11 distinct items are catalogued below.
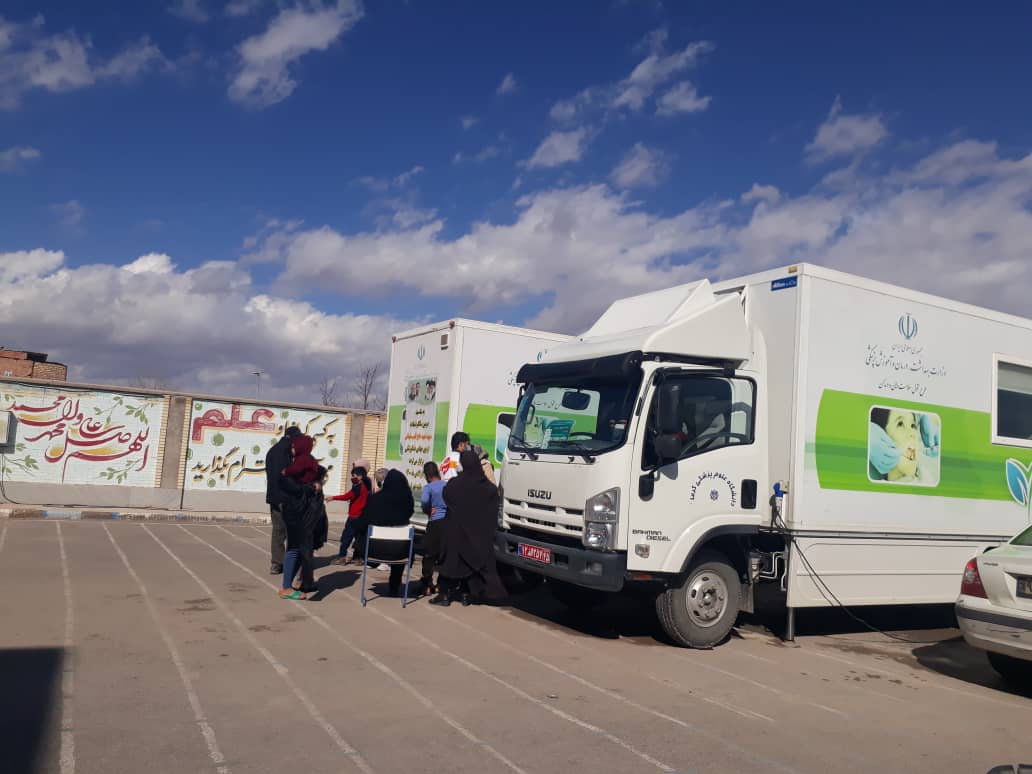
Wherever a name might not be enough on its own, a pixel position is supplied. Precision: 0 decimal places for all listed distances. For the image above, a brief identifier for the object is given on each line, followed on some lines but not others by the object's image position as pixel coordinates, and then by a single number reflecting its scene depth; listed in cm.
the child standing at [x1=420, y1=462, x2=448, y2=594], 996
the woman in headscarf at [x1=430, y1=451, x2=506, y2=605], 901
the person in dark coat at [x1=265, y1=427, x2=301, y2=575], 1049
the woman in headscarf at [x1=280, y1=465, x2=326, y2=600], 884
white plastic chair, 926
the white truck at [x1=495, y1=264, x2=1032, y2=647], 767
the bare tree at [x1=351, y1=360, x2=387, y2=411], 4481
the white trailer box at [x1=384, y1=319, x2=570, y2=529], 1123
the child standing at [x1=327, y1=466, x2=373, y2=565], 1082
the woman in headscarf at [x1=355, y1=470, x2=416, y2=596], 935
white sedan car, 671
